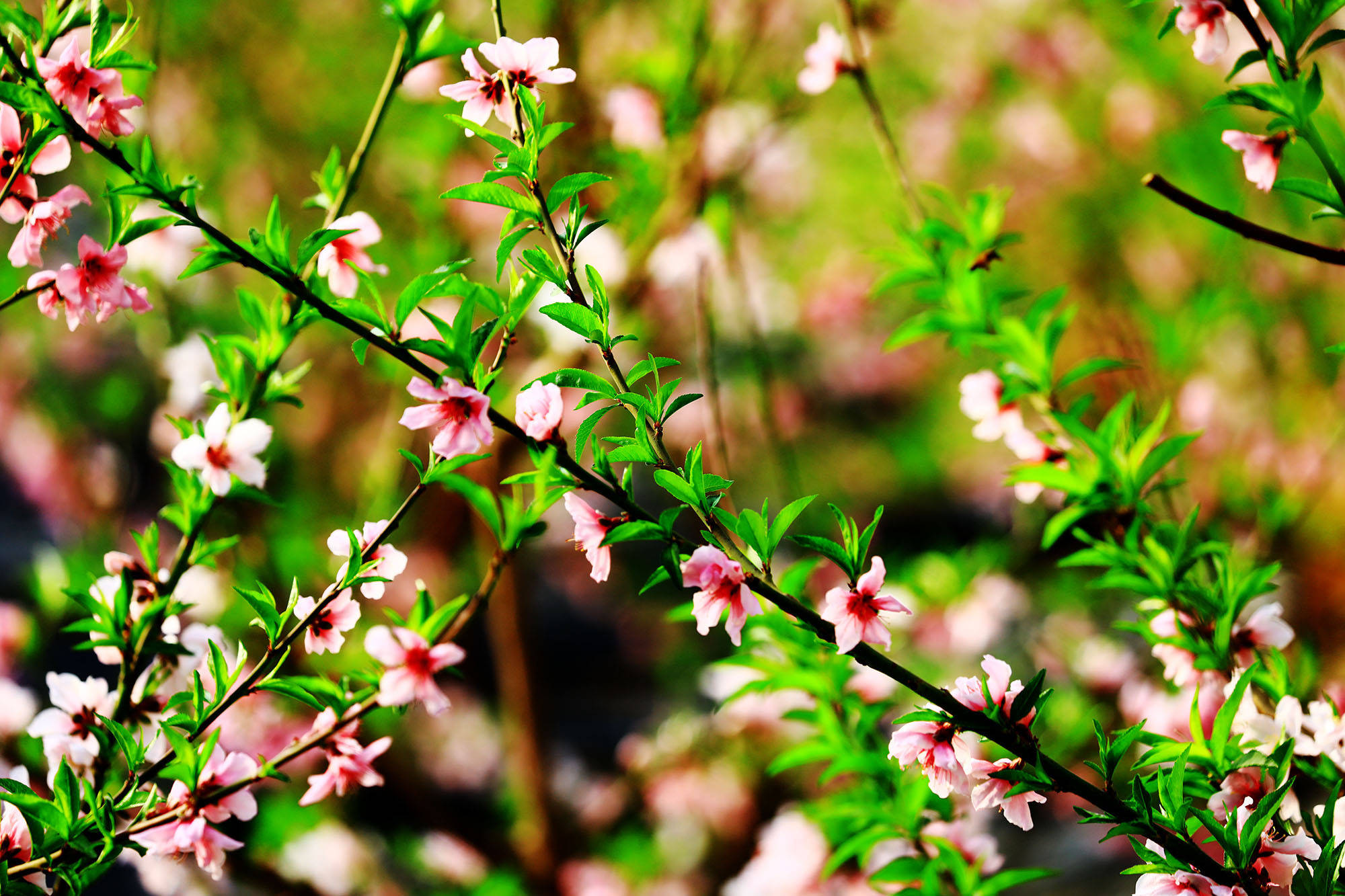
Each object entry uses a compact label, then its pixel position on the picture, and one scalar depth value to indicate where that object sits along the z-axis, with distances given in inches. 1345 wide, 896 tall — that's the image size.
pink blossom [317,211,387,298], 85.4
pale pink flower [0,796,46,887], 83.2
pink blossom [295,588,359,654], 83.8
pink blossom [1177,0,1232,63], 83.3
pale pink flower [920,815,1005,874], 87.3
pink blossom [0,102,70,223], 83.6
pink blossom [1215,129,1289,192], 84.1
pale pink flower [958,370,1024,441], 89.1
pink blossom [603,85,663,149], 123.1
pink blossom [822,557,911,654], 81.6
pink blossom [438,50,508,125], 83.2
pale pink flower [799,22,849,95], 92.0
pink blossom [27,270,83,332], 84.2
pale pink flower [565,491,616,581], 82.1
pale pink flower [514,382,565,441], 82.0
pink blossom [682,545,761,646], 81.3
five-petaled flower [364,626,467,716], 83.2
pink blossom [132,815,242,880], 83.1
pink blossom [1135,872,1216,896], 82.1
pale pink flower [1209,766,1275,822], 83.6
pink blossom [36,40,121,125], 82.9
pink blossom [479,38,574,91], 83.1
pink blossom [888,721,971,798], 82.2
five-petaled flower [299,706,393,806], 84.1
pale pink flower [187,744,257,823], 83.6
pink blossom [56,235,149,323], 83.7
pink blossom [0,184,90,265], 83.4
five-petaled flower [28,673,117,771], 84.1
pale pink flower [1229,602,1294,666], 85.8
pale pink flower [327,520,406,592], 83.5
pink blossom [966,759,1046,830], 82.5
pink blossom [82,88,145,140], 83.3
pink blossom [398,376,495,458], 81.4
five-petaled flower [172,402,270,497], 83.9
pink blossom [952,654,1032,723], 82.3
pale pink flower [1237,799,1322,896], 82.3
